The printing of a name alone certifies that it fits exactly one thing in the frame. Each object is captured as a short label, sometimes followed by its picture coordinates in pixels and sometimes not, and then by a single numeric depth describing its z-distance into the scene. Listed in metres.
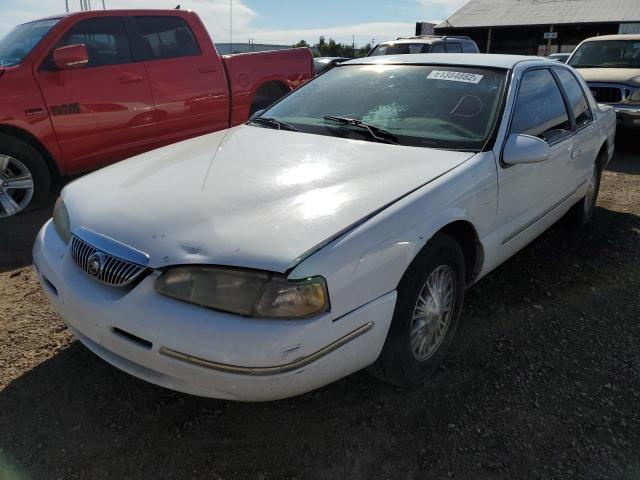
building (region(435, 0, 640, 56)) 30.50
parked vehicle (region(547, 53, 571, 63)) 17.27
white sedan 1.82
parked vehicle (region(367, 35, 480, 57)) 11.40
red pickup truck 4.52
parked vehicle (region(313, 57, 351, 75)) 13.65
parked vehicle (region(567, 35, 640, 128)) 7.82
